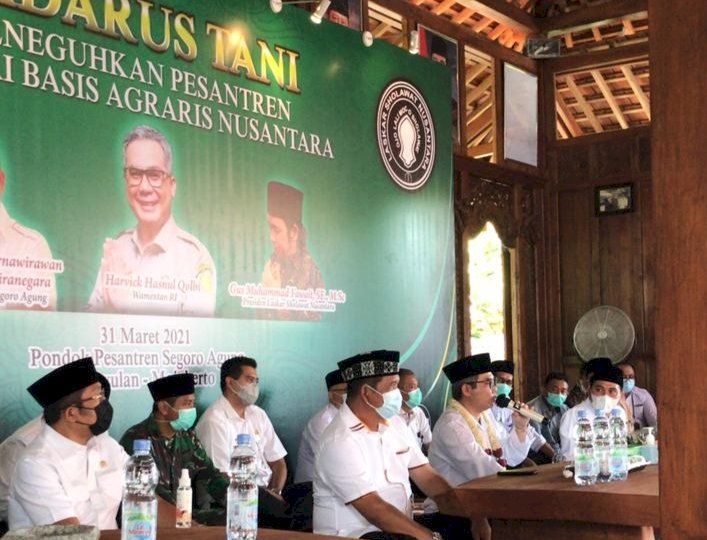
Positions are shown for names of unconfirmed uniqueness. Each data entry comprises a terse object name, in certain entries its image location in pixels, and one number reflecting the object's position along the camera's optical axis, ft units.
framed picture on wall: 36.24
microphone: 18.38
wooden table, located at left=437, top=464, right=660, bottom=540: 13.20
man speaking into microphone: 16.03
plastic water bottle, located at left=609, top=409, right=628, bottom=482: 14.85
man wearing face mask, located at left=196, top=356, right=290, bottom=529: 18.90
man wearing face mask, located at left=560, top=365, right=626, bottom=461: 21.53
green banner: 18.11
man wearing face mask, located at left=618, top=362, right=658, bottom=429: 30.37
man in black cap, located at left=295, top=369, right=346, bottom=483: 22.45
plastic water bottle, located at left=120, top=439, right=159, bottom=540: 8.56
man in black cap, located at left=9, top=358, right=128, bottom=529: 11.30
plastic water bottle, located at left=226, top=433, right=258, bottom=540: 9.15
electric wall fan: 35.55
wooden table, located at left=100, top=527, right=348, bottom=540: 9.52
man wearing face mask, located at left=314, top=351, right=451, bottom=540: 12.64
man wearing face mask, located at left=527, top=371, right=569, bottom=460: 27.27
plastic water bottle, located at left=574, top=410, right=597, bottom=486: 14.39
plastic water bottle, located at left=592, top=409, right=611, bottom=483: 14.73
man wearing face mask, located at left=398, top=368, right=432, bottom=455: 24.26
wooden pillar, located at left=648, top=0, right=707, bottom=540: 7.36
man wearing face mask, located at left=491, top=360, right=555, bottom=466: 23.44
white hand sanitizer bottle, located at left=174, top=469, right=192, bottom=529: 13.81
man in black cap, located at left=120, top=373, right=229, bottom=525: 15.92
